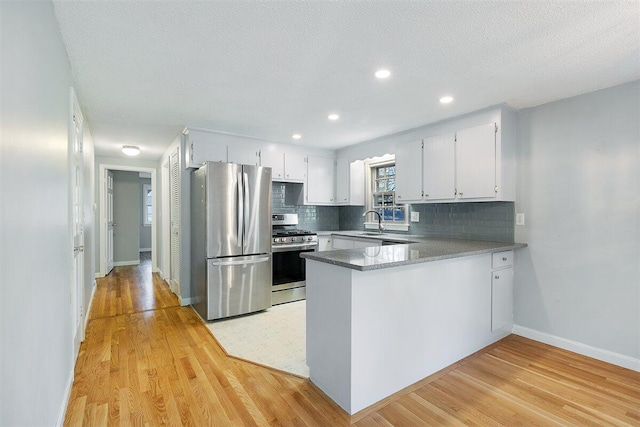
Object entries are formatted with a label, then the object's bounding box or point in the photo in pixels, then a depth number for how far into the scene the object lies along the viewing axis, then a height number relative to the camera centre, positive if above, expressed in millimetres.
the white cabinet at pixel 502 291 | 2881 -778
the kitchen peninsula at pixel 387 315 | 1902 -736
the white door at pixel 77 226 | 2350 -129
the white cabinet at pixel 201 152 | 3730 +733
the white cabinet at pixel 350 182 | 4895 +454
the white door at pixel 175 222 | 4258 -158
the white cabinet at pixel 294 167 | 4574 +657
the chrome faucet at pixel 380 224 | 4539 -200
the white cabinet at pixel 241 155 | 4016 +742
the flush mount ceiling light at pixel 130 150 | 4844 +983
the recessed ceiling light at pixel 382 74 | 2285 +1032
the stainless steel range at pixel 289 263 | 4056 -704
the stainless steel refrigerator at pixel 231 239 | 3469 -335
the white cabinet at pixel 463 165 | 3023 +484
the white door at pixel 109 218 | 6027 -131
